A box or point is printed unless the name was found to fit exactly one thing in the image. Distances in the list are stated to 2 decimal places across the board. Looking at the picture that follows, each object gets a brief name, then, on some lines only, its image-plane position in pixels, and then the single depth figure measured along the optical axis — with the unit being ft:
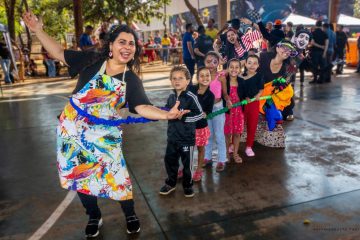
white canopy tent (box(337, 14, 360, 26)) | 62.69
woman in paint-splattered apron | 9.19
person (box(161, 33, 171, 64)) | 70.43
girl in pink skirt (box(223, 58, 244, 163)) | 15.23
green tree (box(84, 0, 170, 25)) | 69.51
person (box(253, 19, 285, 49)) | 21.08
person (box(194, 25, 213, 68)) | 32.83
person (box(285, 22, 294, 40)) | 37.35
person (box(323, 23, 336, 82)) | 38.83
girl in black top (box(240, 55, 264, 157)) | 15.66
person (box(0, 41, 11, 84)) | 44.88
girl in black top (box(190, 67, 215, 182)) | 13.41
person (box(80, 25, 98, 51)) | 41.09
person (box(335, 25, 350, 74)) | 46.11
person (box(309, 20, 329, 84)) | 37.47
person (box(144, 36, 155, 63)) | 77.56
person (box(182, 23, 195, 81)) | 34.73
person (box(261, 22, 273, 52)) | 31.69
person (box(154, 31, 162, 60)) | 80.58
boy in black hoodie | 12.24
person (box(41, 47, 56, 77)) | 54.24
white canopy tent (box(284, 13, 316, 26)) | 56.13
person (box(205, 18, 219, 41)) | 39.19
